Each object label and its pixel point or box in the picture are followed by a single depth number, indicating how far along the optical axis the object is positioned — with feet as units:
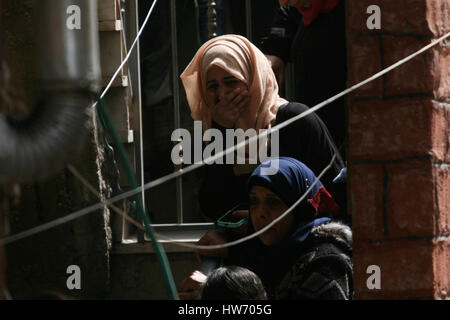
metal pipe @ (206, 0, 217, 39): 30.71
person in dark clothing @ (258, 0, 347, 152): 23.73
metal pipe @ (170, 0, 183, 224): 31.79
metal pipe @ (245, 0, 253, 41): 31.94
